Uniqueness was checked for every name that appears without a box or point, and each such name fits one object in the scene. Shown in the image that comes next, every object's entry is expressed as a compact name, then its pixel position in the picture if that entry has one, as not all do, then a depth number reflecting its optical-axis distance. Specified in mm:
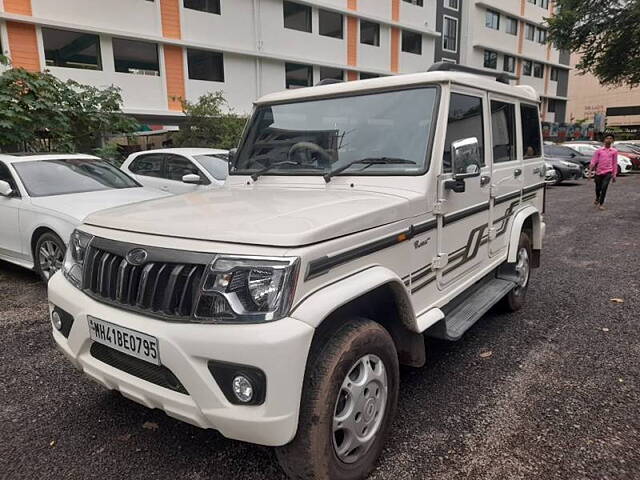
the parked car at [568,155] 19141
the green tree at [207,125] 15414
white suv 1957
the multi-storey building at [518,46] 33281
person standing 11448
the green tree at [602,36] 21078
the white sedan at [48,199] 5375
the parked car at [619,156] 20828
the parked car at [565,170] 17281
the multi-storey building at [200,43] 17188
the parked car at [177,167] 7961
